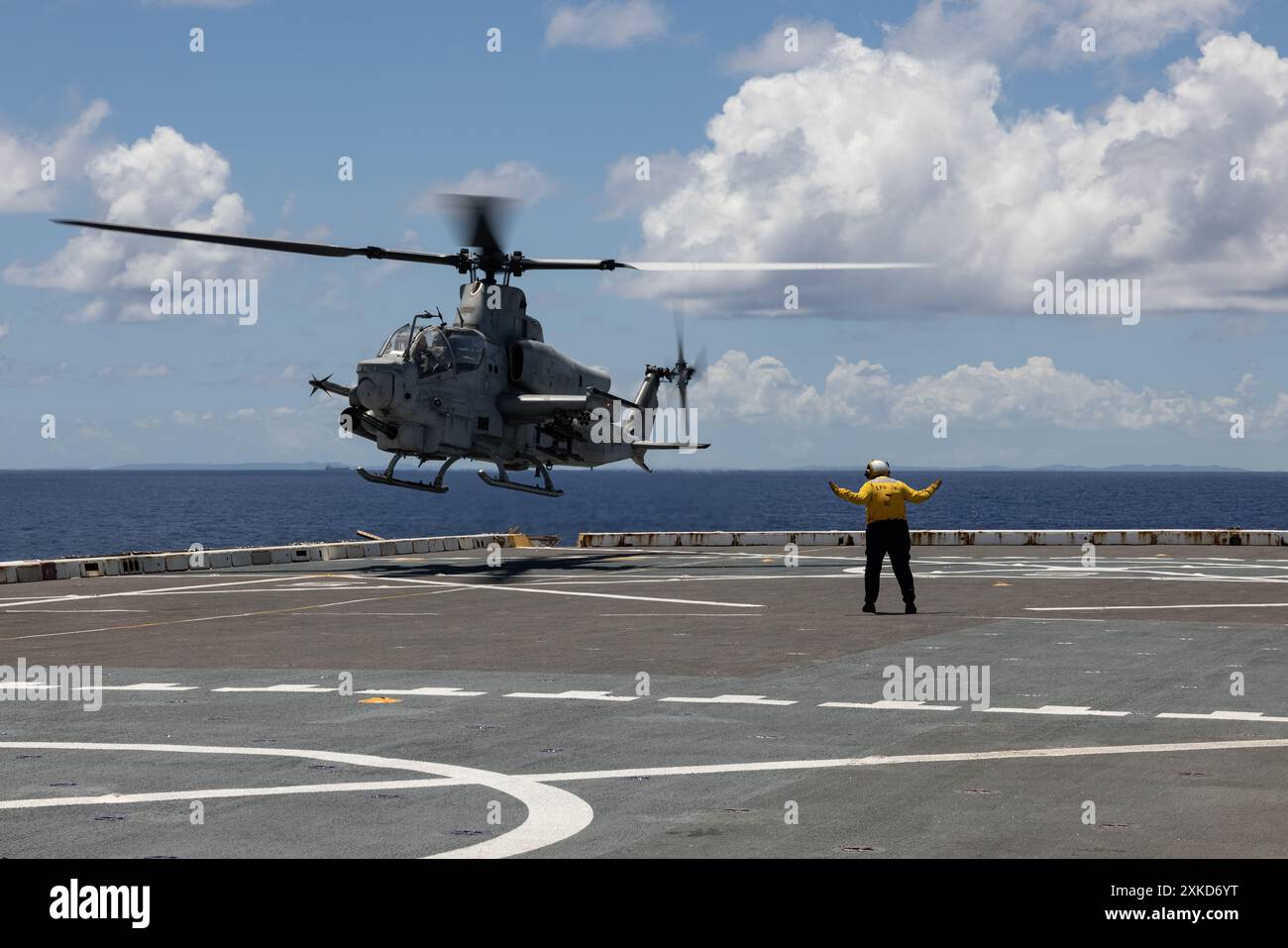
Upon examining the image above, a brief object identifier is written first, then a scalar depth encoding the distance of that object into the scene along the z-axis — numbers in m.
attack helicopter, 34.00
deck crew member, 22.62
